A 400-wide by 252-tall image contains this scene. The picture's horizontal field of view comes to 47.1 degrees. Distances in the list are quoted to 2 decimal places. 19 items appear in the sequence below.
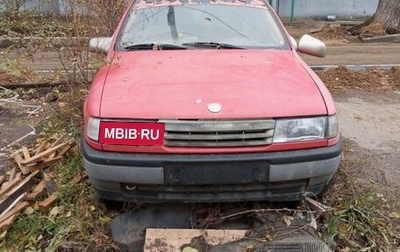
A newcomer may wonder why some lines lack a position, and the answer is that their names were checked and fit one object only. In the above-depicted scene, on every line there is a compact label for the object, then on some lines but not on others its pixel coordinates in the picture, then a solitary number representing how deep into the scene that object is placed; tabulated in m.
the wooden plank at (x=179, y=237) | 2.76
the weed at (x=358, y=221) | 3.06
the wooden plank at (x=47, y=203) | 3.37
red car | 2.69
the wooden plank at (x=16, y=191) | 3.40
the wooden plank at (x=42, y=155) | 3.84
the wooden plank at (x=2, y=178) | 3.80
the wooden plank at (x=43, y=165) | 3.84
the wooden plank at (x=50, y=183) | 3.58
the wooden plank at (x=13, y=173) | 3.81
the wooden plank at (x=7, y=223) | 3.17
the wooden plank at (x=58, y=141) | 4.21
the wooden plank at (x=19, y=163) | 3.82
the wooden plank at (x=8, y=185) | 3.50
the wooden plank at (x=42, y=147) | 4.16
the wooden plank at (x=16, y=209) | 3.27
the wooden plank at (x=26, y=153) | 4.04
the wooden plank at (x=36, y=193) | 3.48
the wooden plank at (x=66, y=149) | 4.04
